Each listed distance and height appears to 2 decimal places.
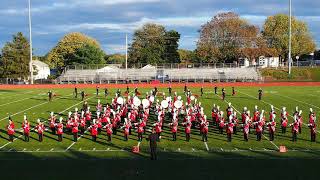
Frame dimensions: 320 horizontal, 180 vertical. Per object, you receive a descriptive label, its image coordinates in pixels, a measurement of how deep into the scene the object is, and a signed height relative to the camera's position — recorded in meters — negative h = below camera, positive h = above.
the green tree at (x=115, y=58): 117.00 +3.64
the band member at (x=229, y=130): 18.08 -2.24
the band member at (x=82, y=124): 20.22 -2.25
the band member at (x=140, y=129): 18.30 -2.23
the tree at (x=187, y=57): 95.32 +3.53
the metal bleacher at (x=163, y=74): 59.41 -0.32
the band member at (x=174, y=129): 18.28 -2.23
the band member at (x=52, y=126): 20.31 -2.36
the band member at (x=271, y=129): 18.31 -2.23
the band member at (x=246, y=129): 18.17 -2.21
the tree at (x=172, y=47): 85.69 +4.56
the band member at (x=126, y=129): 18.48 -2.26
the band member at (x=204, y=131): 18.30 -2.31
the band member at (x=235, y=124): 19.04 -2.15
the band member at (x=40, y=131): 18.61 -2.35
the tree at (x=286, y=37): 79.12 +5.94
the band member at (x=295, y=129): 18.04 -2.20
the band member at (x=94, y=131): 18.41 -2.33
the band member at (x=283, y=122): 19.65 -2.14
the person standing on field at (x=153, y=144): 14.33 -2.21
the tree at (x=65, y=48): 90.30 +4.64
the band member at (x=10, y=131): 18.68 -2.37
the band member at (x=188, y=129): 18.34 -2.26
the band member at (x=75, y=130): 18.52 -2.30
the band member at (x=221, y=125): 19.84 -2.25
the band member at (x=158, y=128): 18.23 -2.19
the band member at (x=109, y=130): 18.31 -2.28
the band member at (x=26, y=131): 18.55 -2.35
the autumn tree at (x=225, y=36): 71.44 +5.45
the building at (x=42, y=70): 87.44 +0.31
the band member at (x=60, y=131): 18.61 -2.35
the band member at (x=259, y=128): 18.14 -2.16
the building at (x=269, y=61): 85.44 +2.04
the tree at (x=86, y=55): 78.38 +2.78
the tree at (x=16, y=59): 65.50 +1.75
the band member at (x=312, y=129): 17.91 -2.18
